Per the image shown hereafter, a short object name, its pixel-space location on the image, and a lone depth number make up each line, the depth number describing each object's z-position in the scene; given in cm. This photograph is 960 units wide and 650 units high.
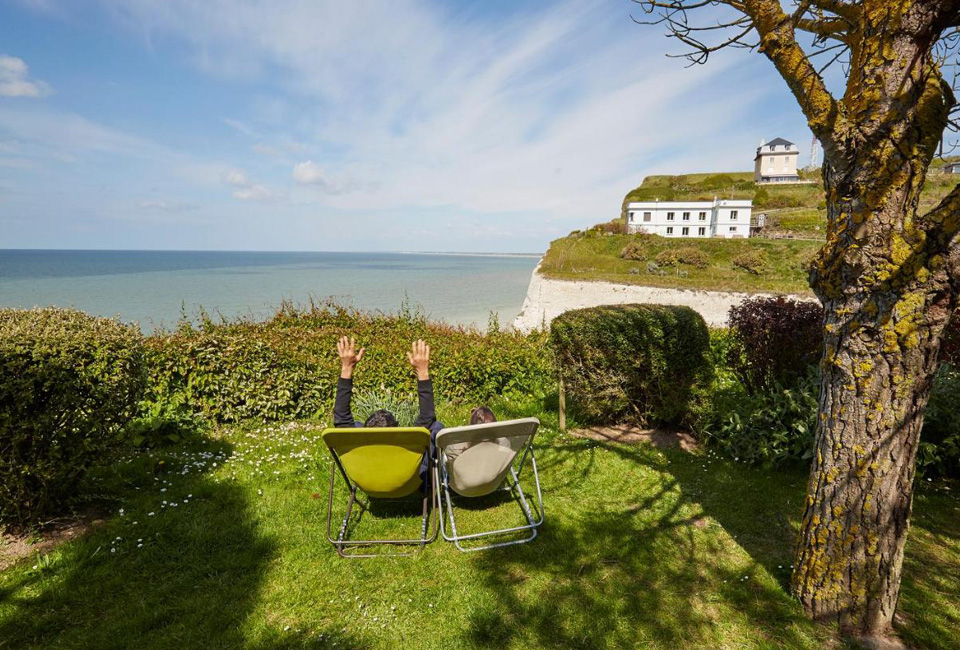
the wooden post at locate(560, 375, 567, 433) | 614
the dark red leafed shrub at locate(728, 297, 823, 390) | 576
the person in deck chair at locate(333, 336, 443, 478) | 390
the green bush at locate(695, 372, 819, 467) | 491
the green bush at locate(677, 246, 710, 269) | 4209
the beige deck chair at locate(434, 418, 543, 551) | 340
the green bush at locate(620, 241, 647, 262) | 4525
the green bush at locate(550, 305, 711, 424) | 571
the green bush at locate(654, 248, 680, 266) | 4228
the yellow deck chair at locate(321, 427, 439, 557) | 328
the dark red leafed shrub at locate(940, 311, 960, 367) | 541
